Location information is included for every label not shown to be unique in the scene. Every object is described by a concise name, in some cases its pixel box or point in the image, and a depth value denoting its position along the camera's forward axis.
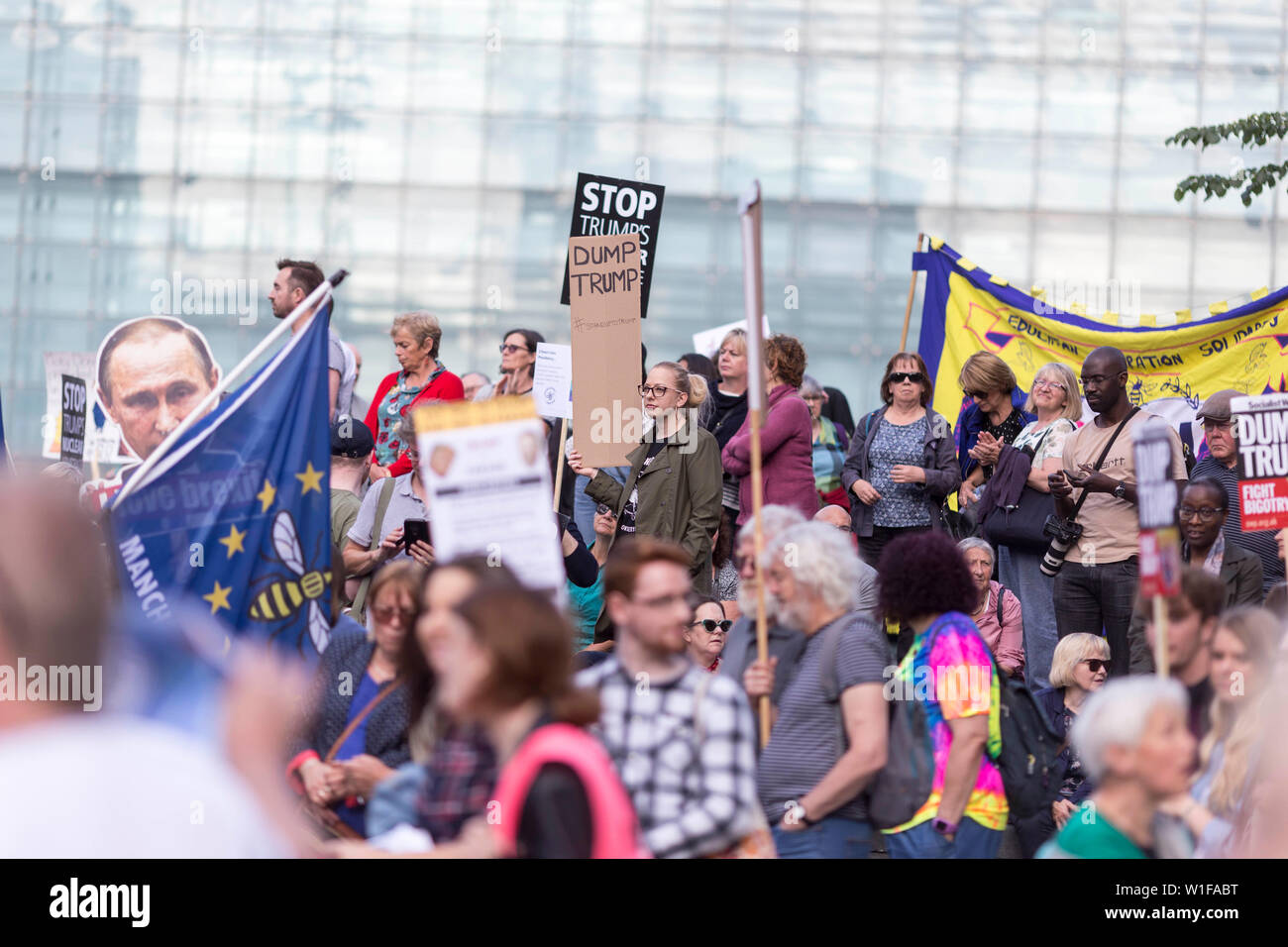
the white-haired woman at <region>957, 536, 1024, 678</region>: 16.48
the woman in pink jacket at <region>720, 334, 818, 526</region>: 17.08
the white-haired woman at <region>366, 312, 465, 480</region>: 18.16
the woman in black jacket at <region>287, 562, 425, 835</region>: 10.45
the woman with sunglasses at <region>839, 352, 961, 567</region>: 17.83
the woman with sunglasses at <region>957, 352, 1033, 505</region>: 18.48
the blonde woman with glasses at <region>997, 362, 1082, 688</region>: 17.16
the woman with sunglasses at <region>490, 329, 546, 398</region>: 18.84
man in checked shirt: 8.33
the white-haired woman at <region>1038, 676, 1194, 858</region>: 7.82
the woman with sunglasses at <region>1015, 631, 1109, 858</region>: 14.67
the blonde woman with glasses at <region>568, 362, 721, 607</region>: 16.77
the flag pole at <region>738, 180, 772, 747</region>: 10.41
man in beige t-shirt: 16.06
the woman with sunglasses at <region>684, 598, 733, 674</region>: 15.45
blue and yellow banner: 21.03
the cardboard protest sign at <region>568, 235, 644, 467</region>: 15.80
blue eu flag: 11.32
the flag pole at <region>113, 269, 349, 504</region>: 11.43
